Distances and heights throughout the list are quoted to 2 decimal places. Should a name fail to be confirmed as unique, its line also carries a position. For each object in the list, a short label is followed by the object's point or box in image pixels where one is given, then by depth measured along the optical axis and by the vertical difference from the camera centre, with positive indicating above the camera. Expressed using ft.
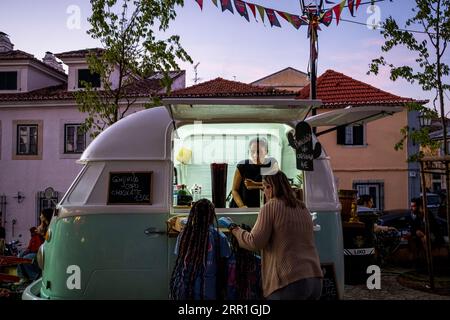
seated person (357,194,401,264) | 33.22 -4.53
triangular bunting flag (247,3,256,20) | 27.25 +10.15
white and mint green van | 14.55 -0.96
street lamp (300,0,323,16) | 28.58 +10.57
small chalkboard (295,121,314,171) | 15.31 +1.09
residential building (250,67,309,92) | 95.81 +20.99
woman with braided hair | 12.15 -2.09
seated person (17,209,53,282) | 25.55 -4.28
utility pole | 28.45 +9.50
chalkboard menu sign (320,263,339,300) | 15.25 -3.43
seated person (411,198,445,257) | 32.89 -3.68
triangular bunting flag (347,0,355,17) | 27.63 +10.42
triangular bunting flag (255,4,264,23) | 27.63 +10.07
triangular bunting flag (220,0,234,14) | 25.82 +9.77
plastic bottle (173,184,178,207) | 18.97 -0.77
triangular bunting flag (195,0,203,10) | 25.30 +9.63
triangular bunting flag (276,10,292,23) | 28.45 +10.05
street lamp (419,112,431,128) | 29.73 +3.96
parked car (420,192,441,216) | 63.82 -2.93
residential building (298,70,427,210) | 68.49 +3.24
